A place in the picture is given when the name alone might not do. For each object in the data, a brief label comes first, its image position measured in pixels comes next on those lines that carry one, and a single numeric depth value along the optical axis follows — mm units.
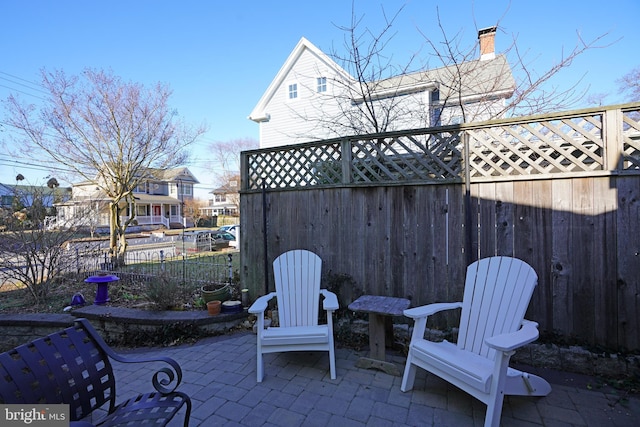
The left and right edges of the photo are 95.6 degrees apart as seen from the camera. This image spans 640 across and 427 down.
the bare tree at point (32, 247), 4422
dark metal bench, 1296
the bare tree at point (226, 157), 25094
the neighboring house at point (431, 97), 4723
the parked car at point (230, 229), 14141
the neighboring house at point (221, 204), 29067
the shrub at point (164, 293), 3684
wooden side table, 2498
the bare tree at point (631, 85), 5528
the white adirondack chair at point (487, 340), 1770
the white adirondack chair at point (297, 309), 2445
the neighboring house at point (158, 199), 8547
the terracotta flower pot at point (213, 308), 3510
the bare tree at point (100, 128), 7695
